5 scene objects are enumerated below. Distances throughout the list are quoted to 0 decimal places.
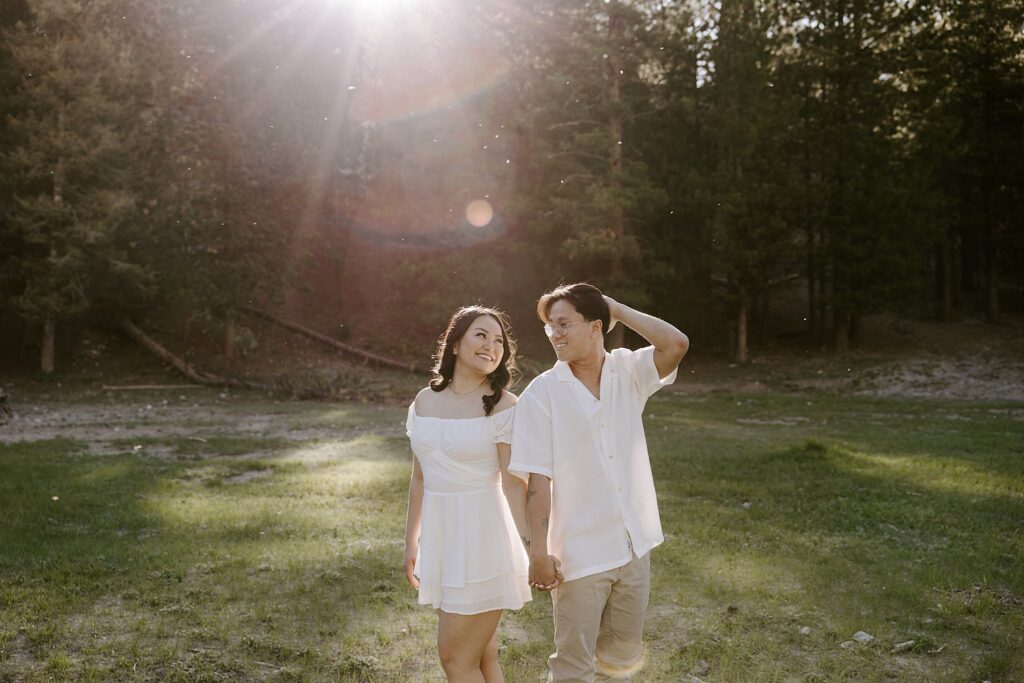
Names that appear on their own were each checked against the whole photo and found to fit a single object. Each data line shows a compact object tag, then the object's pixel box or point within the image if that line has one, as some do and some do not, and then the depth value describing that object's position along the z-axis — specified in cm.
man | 368
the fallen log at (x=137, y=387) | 2238
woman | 381
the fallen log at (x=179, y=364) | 2317
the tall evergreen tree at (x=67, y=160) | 2169
